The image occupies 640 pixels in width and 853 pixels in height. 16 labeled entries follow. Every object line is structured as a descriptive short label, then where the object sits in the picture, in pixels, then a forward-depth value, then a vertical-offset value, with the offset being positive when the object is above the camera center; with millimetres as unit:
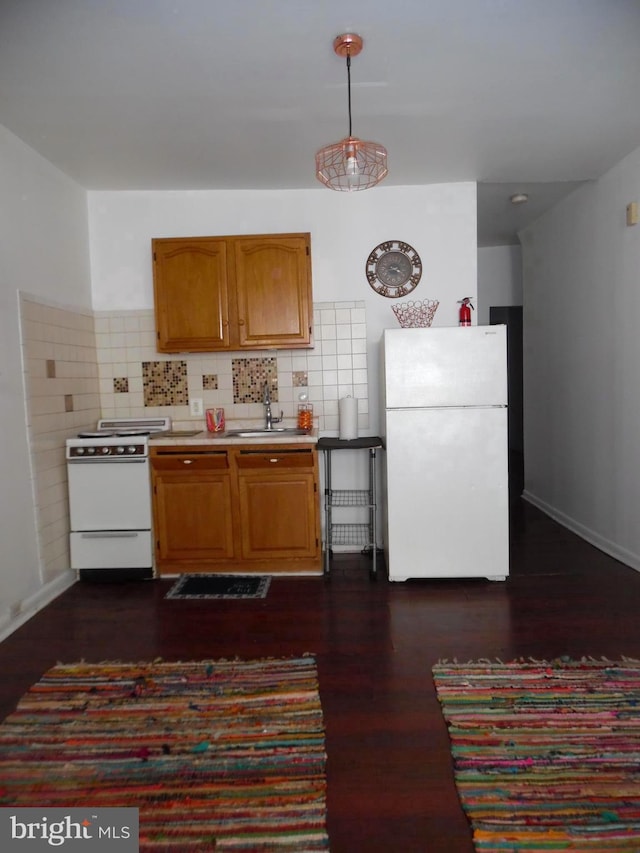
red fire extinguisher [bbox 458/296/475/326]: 3350 +402
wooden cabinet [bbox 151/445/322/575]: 3383 -757
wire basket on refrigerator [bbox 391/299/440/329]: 3510 +414
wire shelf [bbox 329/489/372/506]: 3834 -817
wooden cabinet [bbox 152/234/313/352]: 3508 +620
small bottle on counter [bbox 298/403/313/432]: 3725 -240
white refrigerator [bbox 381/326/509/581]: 3139 -418
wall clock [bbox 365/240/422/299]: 3758 +802
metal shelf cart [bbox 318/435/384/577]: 3324 -830
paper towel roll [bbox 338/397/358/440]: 3543 -224
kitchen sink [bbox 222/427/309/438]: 3678 -323
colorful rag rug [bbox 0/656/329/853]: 1516 -1207
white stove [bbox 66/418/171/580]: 3355 -717
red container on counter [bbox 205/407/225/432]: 3719 -225
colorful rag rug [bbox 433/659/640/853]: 1466 -1210
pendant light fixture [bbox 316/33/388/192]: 2112 +961
